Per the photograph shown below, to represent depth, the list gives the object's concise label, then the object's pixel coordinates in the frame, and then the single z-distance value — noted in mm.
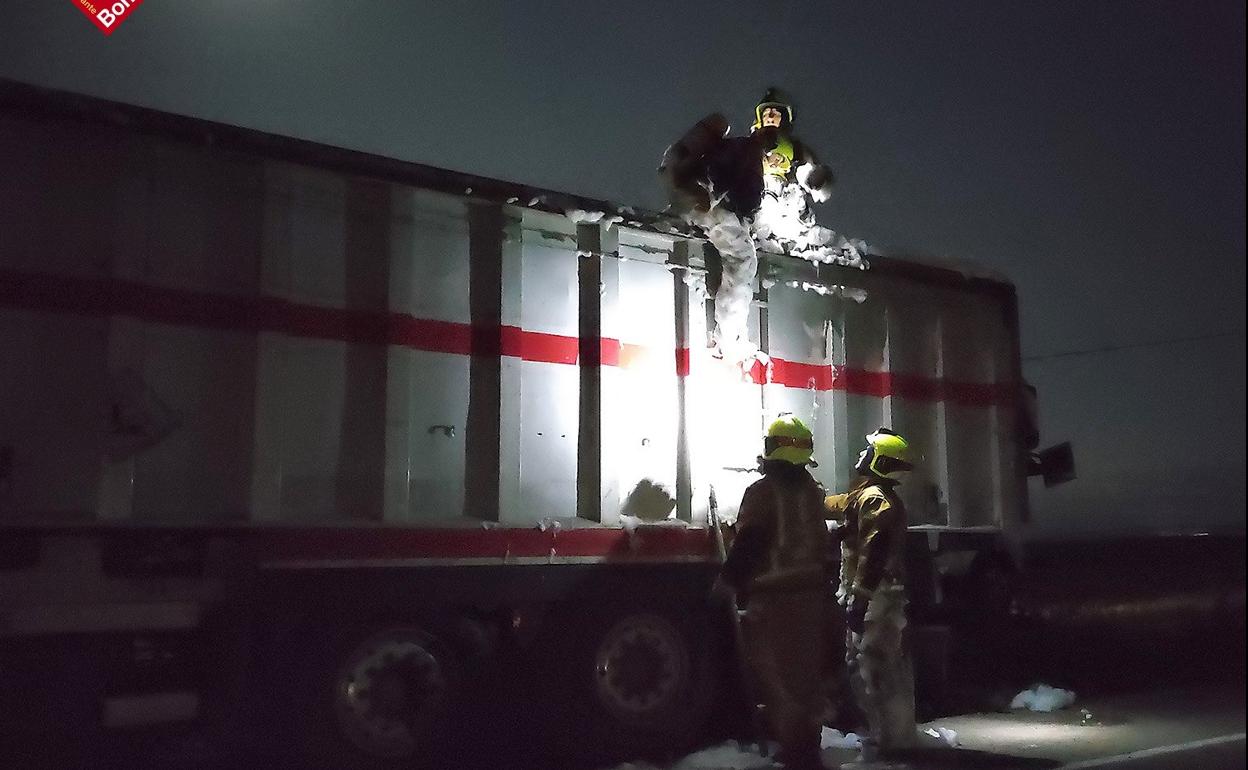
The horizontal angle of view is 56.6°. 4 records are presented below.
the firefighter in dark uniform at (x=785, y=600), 5133
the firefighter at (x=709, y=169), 7109
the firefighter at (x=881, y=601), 6141
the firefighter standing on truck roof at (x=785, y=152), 8297
